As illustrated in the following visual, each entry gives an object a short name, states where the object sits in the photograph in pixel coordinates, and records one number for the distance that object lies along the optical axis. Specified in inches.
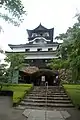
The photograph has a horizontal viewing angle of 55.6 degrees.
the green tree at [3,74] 310.6
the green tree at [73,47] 133.6
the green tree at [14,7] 105.7
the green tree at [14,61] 355.3
